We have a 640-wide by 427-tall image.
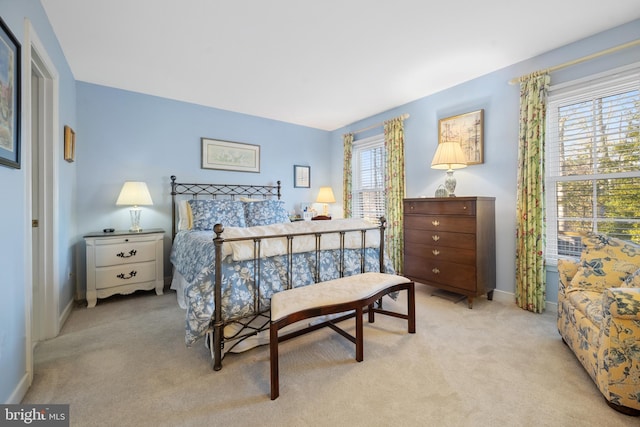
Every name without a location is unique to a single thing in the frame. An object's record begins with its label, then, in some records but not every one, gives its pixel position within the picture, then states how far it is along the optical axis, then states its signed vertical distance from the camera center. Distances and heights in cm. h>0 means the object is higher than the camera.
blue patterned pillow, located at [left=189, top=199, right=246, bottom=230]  333 +2
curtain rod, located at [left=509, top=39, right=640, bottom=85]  226 +138
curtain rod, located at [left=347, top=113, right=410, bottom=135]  397 +143
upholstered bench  160 -58
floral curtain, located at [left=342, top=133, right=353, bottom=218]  496 +72
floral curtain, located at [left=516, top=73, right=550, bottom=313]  271 +20
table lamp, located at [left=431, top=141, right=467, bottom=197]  308 +61
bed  182 -43
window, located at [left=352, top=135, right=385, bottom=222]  457 +61
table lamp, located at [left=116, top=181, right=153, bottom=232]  324 +22
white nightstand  298 -55
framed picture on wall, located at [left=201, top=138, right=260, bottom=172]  408 +92
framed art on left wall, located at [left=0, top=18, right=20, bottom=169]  138 +63
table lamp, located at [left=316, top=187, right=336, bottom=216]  492 +28
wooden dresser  282 -35
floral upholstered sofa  136 -60
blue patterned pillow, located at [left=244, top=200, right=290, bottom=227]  372 +1
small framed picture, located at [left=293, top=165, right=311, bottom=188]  500 +70
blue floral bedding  179 -49
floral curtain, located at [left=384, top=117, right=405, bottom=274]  404 +37
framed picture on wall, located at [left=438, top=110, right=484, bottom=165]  322 +98
